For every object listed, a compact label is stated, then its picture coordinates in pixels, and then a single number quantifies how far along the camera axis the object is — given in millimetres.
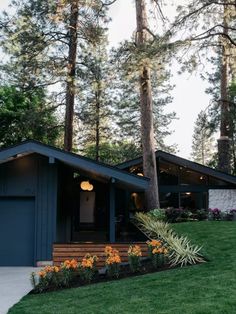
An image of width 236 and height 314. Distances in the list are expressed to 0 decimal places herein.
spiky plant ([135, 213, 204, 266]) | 8714
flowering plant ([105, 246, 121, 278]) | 8344
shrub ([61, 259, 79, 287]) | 7894
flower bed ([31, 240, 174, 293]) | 7848
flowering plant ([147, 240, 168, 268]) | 8719
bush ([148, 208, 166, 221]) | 15535
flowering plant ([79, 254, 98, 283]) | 8109
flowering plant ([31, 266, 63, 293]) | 7762
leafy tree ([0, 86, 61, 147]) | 21938
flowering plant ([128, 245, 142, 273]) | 8602
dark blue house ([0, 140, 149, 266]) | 11484
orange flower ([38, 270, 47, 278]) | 7742
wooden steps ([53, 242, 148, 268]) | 10164
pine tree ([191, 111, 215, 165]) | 58731
